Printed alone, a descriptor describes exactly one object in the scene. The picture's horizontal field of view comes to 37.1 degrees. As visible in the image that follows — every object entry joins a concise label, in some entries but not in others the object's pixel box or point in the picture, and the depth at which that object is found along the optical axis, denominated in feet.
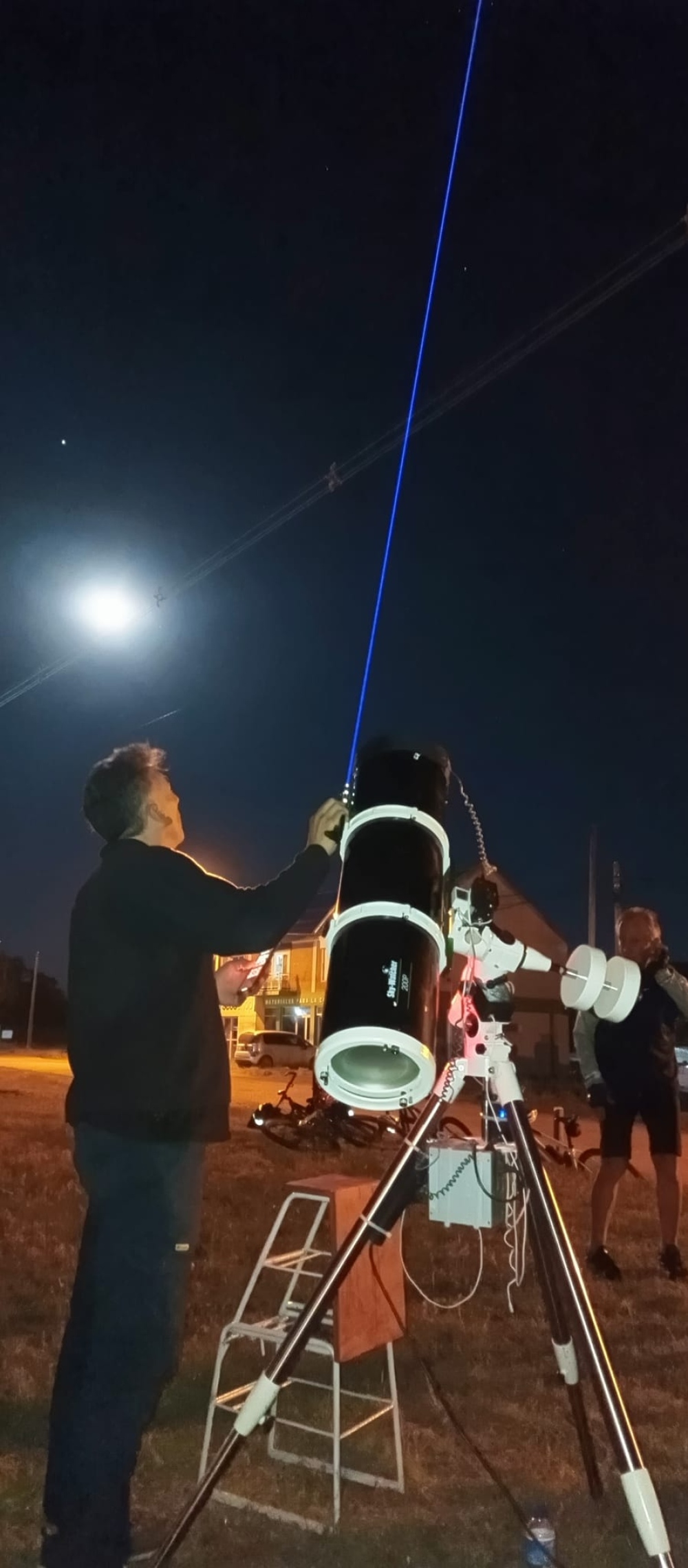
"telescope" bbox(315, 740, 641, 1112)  6.90
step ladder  9.45
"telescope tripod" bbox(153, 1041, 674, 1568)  6.68
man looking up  7.26
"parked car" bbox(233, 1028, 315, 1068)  89.81
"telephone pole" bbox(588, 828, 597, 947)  67.31
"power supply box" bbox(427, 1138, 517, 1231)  9.17
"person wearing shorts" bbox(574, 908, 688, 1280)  17.03
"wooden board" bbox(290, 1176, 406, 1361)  9.70
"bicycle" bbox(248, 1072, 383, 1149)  33.19
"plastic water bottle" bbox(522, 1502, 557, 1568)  8.41
